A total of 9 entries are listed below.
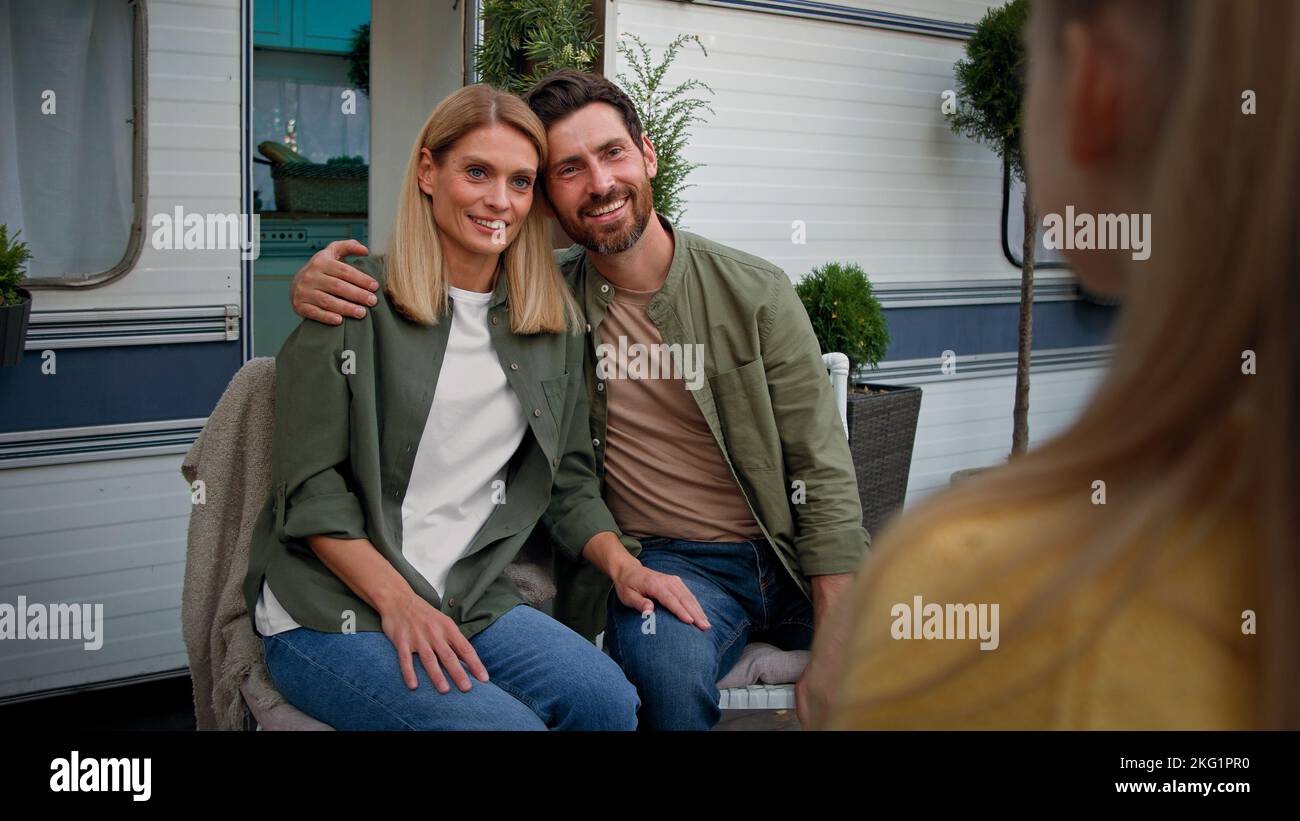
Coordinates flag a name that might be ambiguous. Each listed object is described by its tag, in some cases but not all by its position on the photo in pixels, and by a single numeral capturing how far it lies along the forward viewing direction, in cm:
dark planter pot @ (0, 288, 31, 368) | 323
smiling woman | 209
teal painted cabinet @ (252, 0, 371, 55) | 789
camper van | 361
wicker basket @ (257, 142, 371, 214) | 724
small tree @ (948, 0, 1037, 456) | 580
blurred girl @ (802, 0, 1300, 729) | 52
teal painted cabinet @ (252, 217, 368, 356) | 719
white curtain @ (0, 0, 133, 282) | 352
